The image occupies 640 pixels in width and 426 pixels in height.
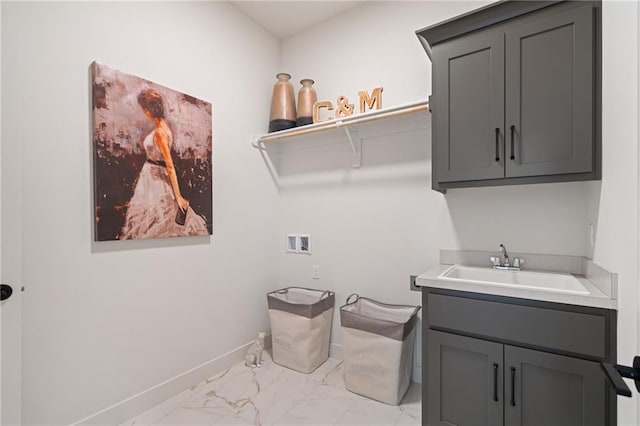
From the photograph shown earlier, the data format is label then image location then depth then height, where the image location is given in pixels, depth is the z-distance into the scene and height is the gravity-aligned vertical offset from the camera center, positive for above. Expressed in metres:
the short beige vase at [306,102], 2.67 +0.93
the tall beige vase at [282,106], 2.72 +0.91
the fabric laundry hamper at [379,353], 1.98 -0.92
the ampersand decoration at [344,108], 2.47 +0.81
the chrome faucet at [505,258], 1.95 -0.29
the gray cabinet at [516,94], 1.50 +0.61
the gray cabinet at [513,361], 1.31 -0.70
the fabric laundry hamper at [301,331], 2.40 -0.93
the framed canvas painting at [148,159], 1.77 +0.32
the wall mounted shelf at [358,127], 2.16 +0.66
